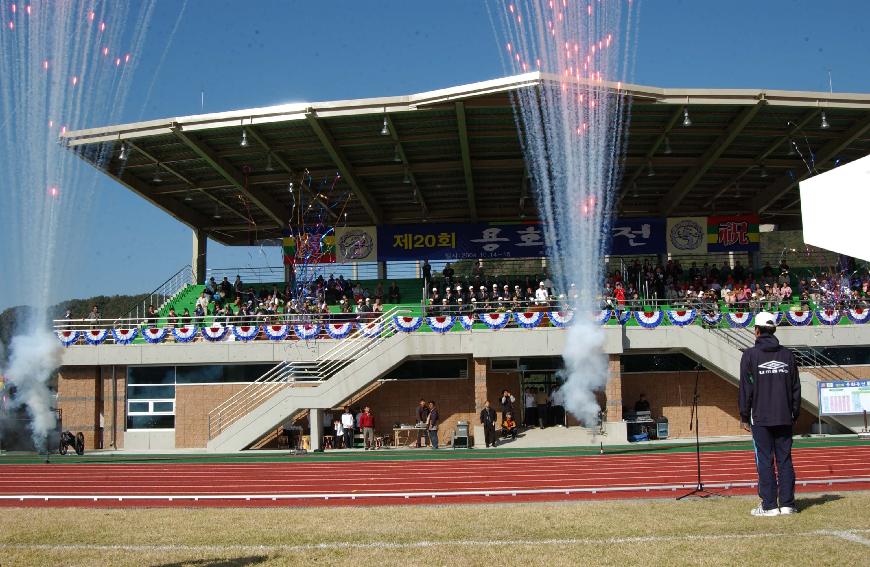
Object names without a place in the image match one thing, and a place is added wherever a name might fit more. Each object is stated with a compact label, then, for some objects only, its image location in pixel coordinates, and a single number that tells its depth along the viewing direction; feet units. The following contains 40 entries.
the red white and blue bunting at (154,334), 102.47
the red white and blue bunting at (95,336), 103.76
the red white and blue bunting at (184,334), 101.86
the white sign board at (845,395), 83.92
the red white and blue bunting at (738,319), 97.09
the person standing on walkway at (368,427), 91.81
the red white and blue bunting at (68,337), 103.40
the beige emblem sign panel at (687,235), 126.50
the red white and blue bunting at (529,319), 94.68
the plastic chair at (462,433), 90.48
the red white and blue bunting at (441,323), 95.61
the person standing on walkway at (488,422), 88.33
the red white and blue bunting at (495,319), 95.76
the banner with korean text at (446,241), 130.00
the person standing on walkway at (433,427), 90.17
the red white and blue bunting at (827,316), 97.25
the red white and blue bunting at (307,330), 99.81
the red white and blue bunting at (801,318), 97.40
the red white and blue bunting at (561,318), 93.97
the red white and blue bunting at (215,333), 101.30
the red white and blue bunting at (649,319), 94.63
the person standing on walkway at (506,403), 93.40
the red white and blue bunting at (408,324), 95.76
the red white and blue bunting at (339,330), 99.76
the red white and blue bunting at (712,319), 96.32
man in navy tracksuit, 29.71
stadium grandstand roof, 98.12
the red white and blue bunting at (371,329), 98.48
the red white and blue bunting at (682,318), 95.71
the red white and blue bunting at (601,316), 93.09
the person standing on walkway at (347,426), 92.32
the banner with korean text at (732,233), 127.03
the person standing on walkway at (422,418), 94.58
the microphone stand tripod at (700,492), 38.11
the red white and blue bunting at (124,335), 103.60
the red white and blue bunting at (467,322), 95.91
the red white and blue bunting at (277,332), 99.81
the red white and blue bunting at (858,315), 97.66
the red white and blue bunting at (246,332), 100.53
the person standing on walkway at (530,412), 99.35
